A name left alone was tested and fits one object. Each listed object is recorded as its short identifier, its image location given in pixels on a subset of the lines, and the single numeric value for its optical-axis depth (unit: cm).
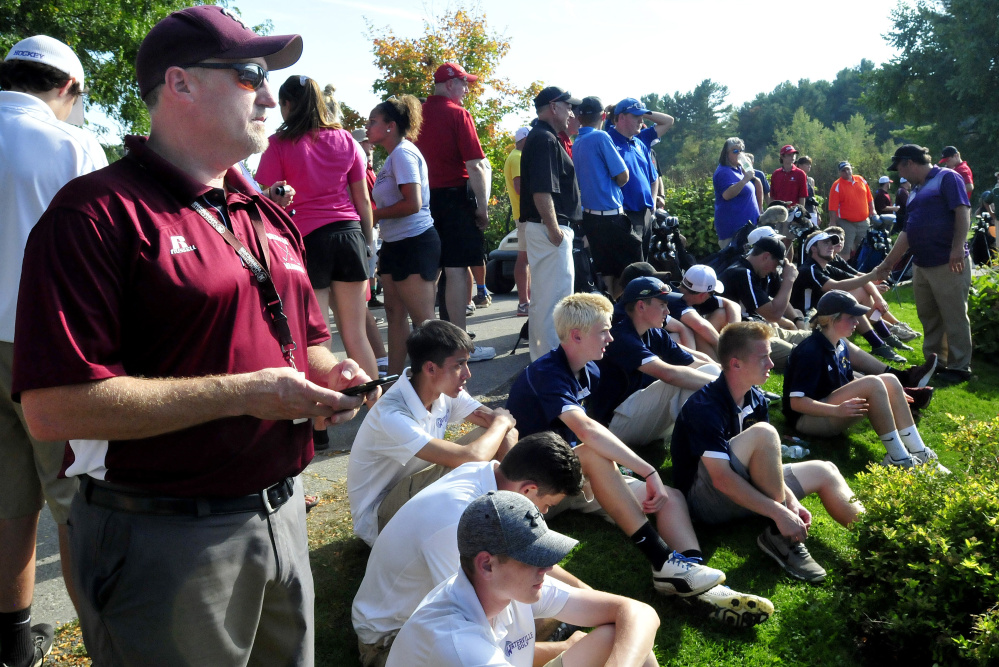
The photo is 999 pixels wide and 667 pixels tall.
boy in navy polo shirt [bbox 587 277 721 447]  544
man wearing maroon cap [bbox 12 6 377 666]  161
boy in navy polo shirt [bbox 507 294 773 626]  378
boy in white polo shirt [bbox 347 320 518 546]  377
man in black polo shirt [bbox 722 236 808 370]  760
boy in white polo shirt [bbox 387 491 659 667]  227
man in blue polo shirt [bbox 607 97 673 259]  797
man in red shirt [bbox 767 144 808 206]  1378
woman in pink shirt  508
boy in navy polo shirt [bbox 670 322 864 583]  423
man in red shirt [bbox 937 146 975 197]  1545
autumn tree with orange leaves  1906
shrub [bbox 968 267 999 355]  821
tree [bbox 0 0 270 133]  1259
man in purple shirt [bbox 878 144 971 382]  756
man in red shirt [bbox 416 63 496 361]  672
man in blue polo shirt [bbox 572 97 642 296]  741
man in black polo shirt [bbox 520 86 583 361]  656
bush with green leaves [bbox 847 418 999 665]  313
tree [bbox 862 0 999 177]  3231
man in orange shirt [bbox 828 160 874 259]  1419
